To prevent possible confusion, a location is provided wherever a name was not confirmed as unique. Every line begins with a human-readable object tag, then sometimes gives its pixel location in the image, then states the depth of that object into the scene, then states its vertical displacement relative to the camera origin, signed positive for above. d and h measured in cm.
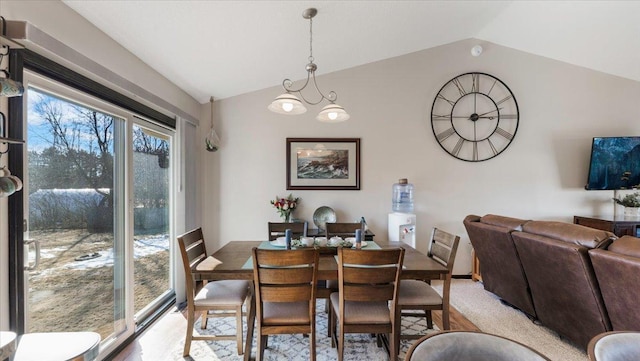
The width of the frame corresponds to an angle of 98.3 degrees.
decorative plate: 372 -47
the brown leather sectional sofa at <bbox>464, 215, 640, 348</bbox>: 171 -70
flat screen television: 358 +21
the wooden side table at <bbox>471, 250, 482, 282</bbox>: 373 -120
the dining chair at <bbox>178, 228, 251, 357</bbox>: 208 -91
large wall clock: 385 +88
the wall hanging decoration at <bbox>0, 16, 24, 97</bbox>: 112 +40
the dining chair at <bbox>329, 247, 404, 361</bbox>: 179 -72
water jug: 380 -24
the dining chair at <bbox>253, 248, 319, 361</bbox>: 179 -71
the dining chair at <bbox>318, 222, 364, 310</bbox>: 294 -51
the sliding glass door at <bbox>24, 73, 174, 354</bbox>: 167 -23
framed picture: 381 +24
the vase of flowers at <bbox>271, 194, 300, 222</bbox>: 366 -34
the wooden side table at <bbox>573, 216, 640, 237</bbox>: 336 -57
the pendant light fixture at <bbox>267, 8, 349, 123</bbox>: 218 +61
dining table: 193 -63
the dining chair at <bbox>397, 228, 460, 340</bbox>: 209 -90
